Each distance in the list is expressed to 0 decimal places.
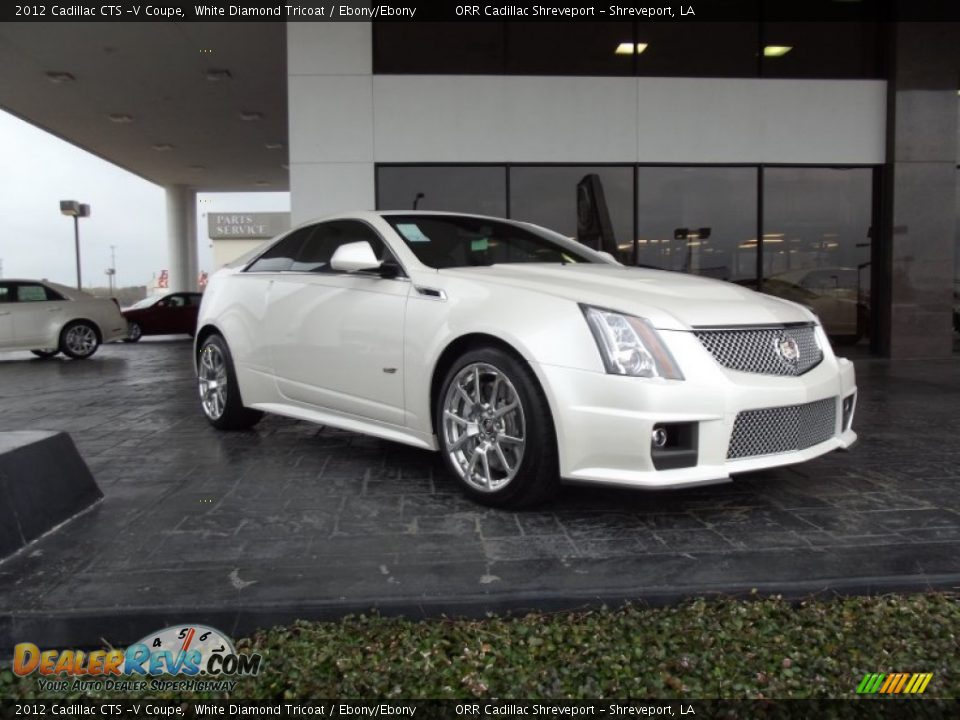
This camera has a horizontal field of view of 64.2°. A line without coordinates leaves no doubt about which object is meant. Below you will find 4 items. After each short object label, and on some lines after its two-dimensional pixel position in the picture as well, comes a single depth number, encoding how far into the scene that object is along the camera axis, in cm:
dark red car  1856
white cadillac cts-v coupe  310
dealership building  976
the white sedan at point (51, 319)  1279
